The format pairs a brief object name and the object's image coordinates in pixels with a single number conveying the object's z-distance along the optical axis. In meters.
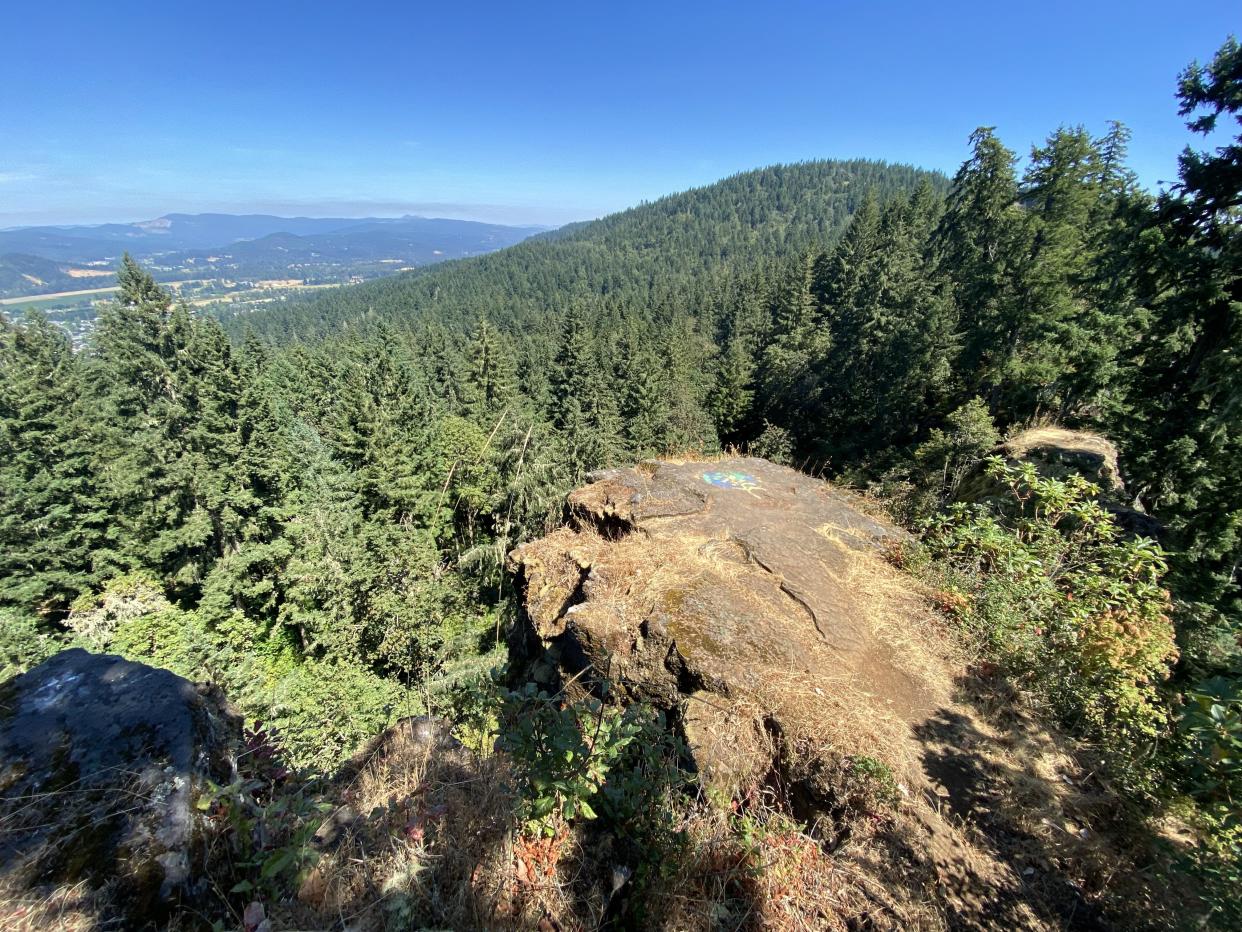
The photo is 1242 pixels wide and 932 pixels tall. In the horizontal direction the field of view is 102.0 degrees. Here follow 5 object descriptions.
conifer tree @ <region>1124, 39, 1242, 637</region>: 8.85
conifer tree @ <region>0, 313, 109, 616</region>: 17.89
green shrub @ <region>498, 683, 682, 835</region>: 2.81
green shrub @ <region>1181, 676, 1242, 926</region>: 2.33
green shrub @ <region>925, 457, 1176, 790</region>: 4.15
